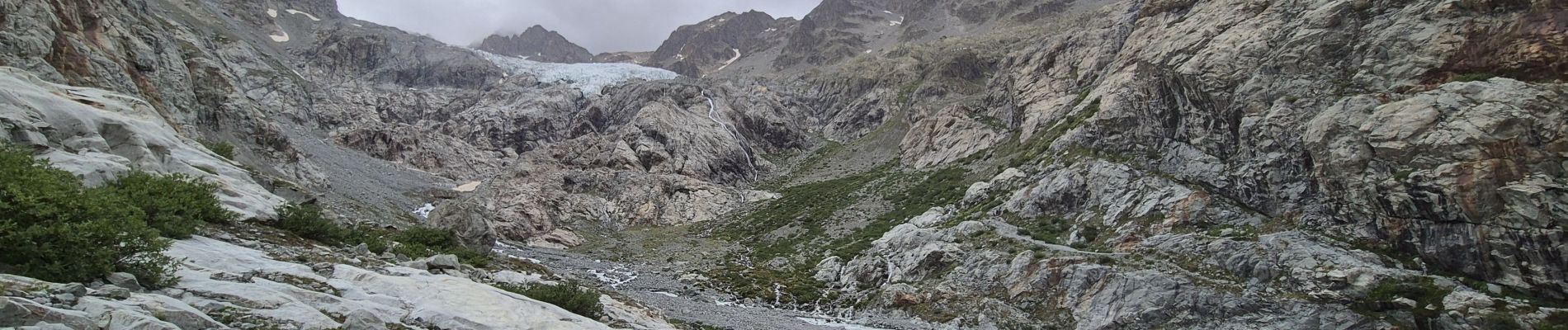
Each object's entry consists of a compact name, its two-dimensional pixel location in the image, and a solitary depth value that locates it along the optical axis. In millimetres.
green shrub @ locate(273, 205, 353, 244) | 18562
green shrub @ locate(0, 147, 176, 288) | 8797
